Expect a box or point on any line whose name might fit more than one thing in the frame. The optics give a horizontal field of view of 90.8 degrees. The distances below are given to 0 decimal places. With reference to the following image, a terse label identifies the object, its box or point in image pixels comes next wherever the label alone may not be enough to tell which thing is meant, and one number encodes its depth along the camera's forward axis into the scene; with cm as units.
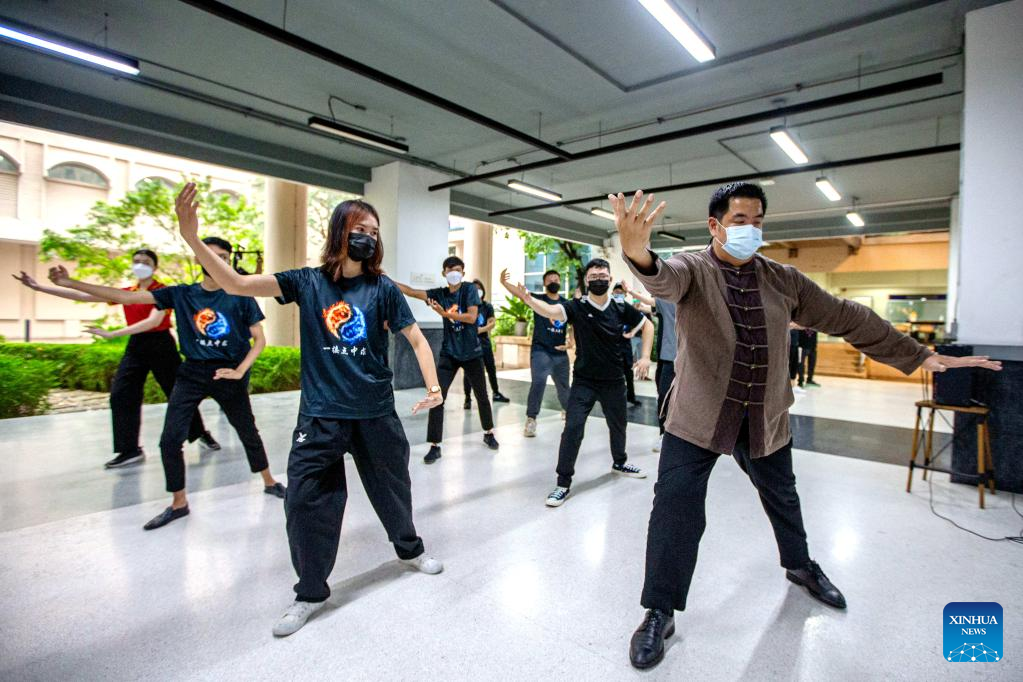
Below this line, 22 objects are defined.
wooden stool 337
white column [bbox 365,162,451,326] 897
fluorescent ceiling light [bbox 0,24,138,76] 407
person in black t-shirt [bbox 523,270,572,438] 517
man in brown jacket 182
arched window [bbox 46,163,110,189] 1543
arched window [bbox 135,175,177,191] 911
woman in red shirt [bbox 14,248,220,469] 385
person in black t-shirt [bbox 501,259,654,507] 339
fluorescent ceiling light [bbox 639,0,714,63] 381
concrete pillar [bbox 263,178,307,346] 1128
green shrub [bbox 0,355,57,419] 573
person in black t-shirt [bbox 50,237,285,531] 288
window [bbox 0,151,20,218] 1470
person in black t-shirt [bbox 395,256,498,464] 457
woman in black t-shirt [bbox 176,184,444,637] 197
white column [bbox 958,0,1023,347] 381
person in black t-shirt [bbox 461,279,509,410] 625
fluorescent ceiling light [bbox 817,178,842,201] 865
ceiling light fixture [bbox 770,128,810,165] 620
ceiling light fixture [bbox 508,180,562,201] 886
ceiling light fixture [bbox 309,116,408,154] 596
